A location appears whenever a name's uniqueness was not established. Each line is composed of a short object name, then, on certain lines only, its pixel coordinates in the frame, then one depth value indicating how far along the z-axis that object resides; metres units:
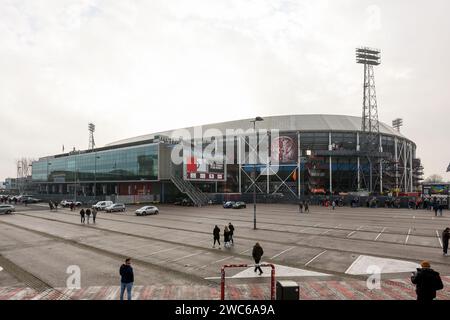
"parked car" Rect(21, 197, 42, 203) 71.00
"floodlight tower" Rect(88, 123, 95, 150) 108.41
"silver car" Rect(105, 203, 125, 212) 47.09
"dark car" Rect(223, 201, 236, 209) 54.41
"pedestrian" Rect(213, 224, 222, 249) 19.59
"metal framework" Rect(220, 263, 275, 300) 10.78
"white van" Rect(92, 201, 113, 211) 49.53
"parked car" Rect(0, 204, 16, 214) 45.12
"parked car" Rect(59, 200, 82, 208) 58.41
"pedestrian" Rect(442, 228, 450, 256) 17.11
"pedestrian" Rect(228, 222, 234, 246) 20.10
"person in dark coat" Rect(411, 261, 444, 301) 8.38
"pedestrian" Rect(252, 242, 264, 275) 14.59
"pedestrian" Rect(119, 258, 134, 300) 10.41
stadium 67.06
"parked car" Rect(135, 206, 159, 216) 41.62
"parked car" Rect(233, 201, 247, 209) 53.19
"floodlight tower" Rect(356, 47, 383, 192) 73.00
